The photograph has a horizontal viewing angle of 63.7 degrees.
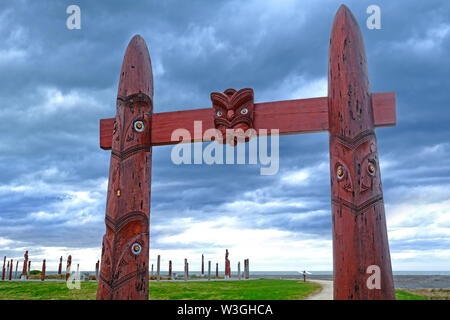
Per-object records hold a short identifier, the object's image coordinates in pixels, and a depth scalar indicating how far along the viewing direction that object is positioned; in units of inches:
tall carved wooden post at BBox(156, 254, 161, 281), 1223.7
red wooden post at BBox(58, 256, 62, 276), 1510.8
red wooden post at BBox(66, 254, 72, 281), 1374.0
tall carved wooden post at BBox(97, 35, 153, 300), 183.8
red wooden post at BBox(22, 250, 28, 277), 1298.6
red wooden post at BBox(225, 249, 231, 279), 1505.8
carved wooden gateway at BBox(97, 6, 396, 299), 158.4
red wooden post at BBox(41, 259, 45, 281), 1248.2
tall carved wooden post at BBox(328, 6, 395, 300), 155.3
